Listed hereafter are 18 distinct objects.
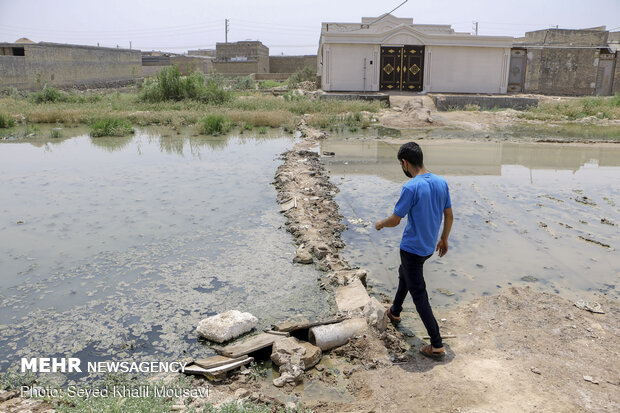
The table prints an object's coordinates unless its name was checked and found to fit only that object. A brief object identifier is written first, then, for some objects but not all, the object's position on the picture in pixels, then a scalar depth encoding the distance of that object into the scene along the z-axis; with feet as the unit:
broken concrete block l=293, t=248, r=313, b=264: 18.52
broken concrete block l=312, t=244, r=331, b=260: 18.85
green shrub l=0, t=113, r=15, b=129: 57.11
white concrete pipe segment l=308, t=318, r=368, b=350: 12.95
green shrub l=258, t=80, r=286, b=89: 113.60
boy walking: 12.16
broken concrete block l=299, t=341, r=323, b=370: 12.16
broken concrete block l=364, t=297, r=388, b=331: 13.55
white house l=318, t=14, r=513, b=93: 87.35
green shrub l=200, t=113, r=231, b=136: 52.90
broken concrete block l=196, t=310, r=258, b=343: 13.21
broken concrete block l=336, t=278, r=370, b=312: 14.61
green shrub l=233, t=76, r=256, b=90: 105.91
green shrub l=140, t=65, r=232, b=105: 77.87
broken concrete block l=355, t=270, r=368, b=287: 16.49
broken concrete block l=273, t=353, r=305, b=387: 11.49
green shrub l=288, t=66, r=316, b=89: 123.79
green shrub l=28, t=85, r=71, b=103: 79.20
